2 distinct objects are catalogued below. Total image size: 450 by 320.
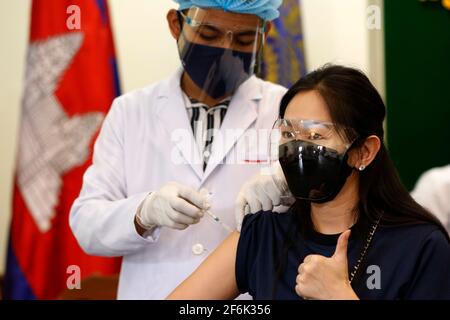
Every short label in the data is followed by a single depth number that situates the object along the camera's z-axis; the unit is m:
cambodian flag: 3.25
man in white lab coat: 3.05
